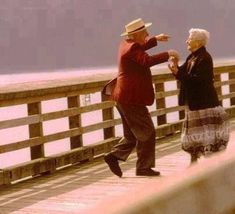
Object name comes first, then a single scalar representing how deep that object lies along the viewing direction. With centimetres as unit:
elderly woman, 1198
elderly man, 1281
